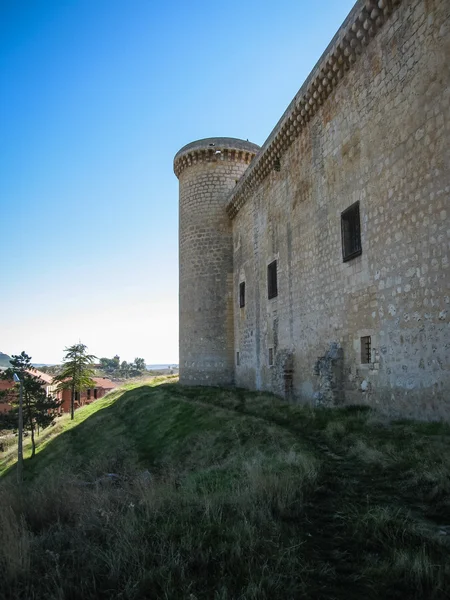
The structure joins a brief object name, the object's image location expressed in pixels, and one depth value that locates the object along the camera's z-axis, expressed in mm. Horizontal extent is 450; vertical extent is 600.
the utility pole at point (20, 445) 19200
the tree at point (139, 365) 139950
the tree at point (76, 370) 37938
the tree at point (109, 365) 145125
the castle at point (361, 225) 8594
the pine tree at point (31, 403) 30438
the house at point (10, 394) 33156
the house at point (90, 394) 56703
